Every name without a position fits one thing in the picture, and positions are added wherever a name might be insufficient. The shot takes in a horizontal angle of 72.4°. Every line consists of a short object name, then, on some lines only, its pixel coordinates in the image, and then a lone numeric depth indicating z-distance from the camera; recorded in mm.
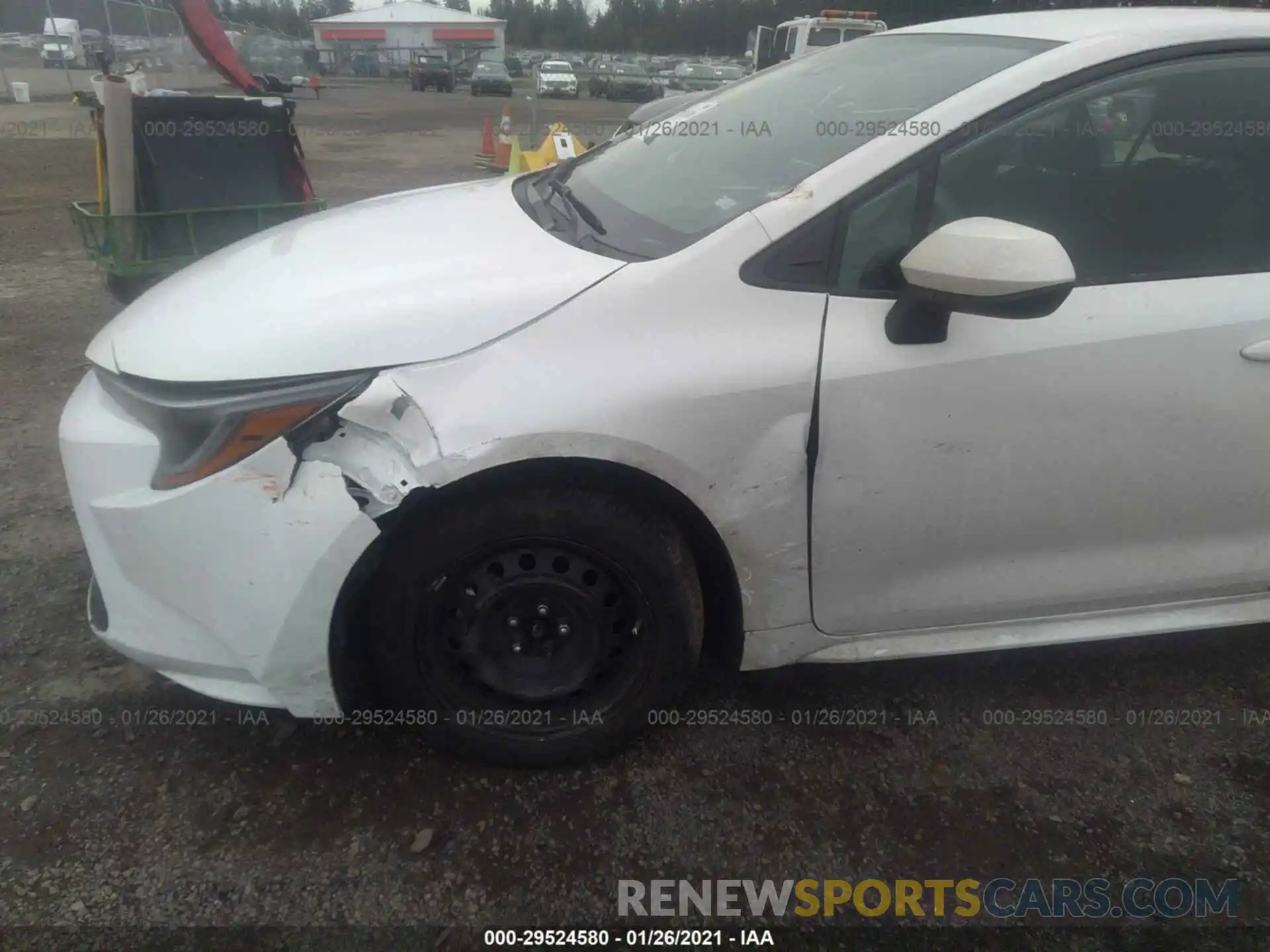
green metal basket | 4527
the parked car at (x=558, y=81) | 32062
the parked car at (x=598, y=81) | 32844
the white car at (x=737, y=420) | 1729
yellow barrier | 7887
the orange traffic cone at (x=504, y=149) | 11406
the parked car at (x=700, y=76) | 24547
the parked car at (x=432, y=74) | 36094
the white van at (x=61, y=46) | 22828
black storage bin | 4723
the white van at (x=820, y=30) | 17828
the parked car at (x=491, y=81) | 33281
